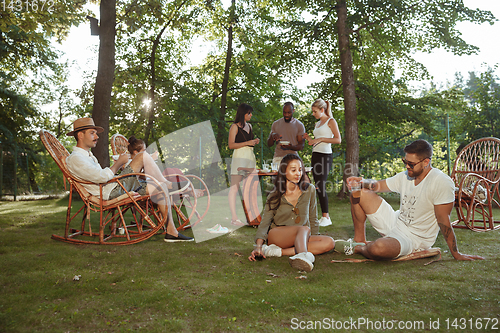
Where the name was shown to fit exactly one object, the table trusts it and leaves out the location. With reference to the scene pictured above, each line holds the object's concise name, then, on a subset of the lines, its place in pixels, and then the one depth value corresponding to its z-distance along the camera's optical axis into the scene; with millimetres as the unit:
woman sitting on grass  3094
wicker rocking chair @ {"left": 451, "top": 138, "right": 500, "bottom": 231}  4297
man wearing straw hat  3500
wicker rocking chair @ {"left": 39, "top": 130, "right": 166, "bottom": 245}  3525
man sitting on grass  2719
